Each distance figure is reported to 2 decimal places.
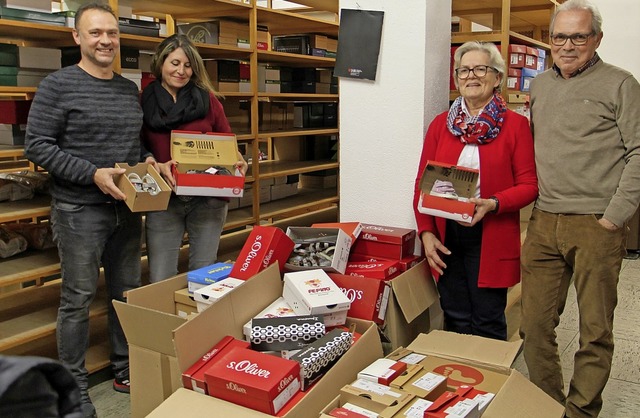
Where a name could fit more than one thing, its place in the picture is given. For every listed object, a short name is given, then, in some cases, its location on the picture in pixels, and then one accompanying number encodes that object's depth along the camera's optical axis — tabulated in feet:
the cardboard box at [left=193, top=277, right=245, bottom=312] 6.31
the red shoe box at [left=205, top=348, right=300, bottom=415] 4.75
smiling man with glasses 6.64
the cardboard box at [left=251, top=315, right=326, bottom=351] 5.69
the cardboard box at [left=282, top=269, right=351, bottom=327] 6.02
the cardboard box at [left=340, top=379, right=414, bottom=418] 4.82
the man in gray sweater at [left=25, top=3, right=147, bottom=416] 7.53
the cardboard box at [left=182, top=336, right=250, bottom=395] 5.18
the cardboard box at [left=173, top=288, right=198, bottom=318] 6.88
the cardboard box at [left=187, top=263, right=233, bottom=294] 6.83
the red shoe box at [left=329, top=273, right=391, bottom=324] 6.51
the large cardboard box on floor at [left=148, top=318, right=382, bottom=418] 4.84
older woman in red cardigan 6.97
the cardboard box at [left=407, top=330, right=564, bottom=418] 5.02
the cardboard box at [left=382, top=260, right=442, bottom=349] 6.82
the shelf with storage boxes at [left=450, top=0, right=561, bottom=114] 10.55
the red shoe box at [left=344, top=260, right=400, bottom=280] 6.92
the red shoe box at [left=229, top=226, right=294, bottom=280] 6.82
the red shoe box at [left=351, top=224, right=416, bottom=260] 7.46
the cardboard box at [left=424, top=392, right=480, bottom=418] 4.67
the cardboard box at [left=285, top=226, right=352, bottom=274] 6.93
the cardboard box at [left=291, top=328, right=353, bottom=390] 5.16
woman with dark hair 8.62
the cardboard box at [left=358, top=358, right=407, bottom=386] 5.28
